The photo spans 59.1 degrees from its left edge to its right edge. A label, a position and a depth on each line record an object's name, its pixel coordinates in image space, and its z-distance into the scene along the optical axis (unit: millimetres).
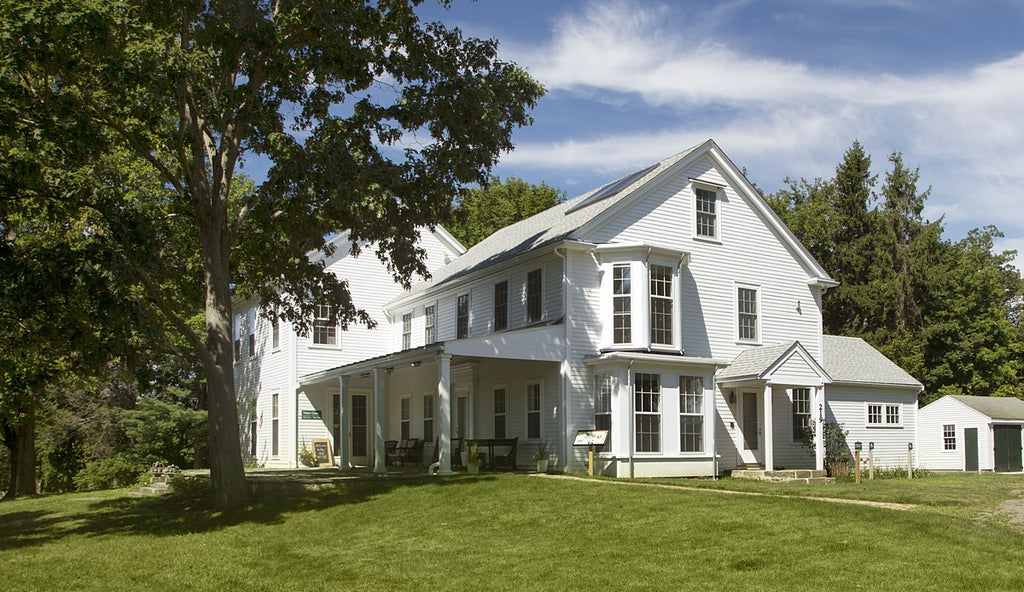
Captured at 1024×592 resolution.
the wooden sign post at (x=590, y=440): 20419
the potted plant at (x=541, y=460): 21797
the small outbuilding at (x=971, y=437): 31781
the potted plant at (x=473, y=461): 21062
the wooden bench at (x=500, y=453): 22797
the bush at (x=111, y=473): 29250
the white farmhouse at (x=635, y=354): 21500
